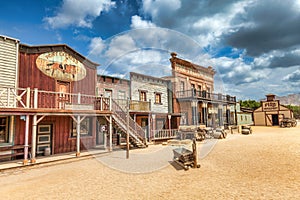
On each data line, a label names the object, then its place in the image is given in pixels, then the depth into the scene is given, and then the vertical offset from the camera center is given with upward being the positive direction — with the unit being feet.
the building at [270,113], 101.98 -0.56
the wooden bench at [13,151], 31.58 -6.56
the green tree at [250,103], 185.57 +9.14
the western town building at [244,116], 116.67 -2.43
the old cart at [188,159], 28.35 -7.09
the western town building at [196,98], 74.23 +6.14
